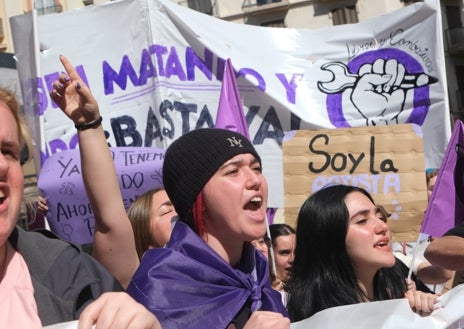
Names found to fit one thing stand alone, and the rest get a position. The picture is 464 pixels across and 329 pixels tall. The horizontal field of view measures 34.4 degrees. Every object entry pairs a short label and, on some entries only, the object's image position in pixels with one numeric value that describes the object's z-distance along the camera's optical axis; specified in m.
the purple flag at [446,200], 3.33
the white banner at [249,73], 5.15
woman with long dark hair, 2.57
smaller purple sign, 4.08
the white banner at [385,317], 1.80
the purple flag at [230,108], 4.30
